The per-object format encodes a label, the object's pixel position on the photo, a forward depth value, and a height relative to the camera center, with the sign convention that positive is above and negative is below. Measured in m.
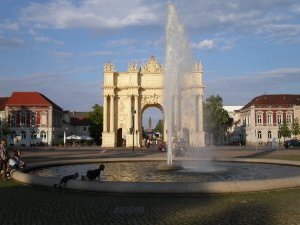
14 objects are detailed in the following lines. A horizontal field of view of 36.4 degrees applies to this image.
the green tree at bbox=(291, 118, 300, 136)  113.09 +2.41
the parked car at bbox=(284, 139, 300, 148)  81.25 -0.92
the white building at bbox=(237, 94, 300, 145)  121.94 +6.36
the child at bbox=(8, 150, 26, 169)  23.13 -1.03
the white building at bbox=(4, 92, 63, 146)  122.94 +6.15
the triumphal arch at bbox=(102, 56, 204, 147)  99.12 +9.84
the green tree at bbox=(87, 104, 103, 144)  135.62 +4.96
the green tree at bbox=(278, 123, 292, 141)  112.19 +1.92
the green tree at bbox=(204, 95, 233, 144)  140.00 +7.47
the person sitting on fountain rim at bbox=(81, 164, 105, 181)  17.80 -1.30
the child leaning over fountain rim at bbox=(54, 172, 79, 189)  16.66 -1.48
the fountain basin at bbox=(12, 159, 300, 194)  15.05 -1.56
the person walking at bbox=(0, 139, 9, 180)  21.63 -0.76
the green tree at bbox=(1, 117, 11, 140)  110.41 +3.17
